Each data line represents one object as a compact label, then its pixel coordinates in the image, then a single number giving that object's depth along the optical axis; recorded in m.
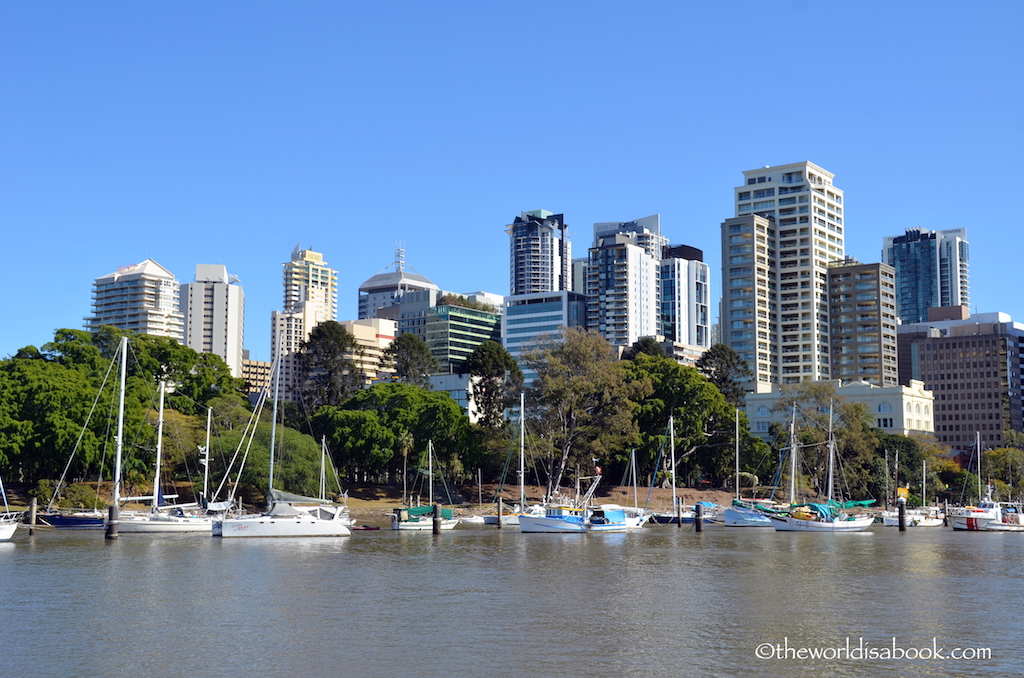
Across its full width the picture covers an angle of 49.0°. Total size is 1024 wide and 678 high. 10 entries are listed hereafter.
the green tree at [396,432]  124.12
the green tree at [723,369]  169.25
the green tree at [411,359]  165.62
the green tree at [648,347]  171.00
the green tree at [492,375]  144.12
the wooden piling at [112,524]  75.19
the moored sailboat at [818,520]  102.50
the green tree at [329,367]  152.50
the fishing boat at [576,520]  91.12
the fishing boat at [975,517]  113.50
